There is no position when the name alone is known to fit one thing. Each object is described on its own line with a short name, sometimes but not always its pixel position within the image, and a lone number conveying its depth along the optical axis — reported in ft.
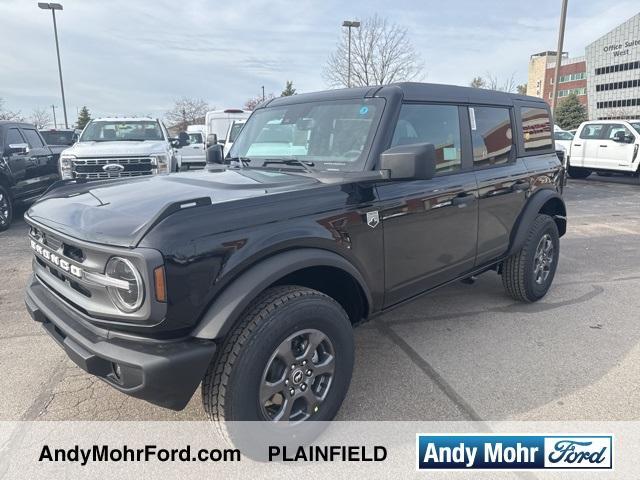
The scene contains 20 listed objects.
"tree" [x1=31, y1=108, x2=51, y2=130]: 144.73
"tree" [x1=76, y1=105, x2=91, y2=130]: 177.54
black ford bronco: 6.75
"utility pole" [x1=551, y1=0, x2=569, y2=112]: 51.55
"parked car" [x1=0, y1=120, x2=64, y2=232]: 26.86
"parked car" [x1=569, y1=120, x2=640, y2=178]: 44.34
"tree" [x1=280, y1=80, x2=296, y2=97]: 152.24
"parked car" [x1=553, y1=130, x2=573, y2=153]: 54.01
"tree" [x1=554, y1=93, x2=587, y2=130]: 170.24
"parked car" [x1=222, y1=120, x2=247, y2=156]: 42.22
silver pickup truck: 27.61
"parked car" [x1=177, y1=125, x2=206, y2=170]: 51.13
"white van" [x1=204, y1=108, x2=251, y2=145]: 53.21
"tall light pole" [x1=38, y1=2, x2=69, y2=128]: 72.95
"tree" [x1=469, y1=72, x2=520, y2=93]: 180.19
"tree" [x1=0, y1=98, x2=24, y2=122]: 98.71
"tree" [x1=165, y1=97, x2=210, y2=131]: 178.70
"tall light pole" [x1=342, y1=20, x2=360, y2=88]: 75.15
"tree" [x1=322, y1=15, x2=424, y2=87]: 77.25
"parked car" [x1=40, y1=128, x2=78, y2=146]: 62.49
